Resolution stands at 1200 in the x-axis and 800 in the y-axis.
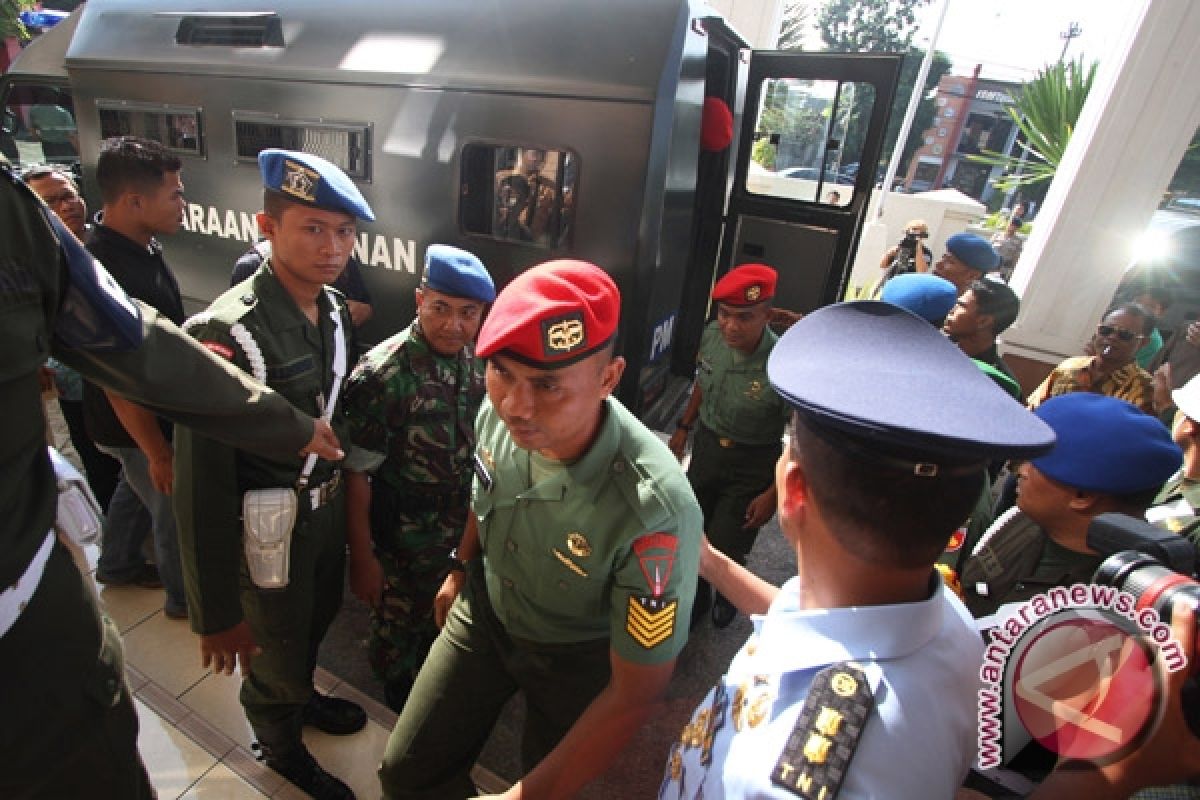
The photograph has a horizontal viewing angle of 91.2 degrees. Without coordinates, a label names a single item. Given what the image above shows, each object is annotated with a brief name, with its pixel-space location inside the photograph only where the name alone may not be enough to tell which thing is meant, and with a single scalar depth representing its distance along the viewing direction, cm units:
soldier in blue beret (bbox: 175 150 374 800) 155
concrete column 430
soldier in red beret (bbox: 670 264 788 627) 264
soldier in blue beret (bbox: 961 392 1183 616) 122
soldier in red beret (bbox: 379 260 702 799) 118
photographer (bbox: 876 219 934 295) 488
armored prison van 252
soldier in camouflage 200
